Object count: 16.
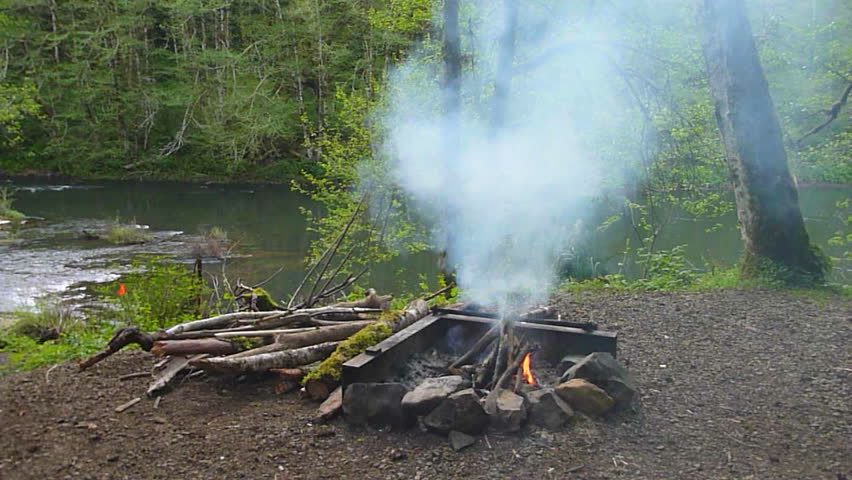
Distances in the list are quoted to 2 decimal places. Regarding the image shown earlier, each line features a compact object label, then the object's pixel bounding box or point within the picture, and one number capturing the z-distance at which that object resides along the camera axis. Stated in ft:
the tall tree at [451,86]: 25.00
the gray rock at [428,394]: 10.49
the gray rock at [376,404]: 10.69
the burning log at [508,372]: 11.28
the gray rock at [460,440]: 9.98
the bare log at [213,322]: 14.10
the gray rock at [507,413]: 10.39
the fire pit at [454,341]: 11.61
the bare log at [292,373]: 12.58
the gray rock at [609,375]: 11.07
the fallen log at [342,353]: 11.94
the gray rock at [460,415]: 10.25
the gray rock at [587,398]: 10.82
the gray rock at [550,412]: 10.54
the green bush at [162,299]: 20.23
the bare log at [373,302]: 17.38
